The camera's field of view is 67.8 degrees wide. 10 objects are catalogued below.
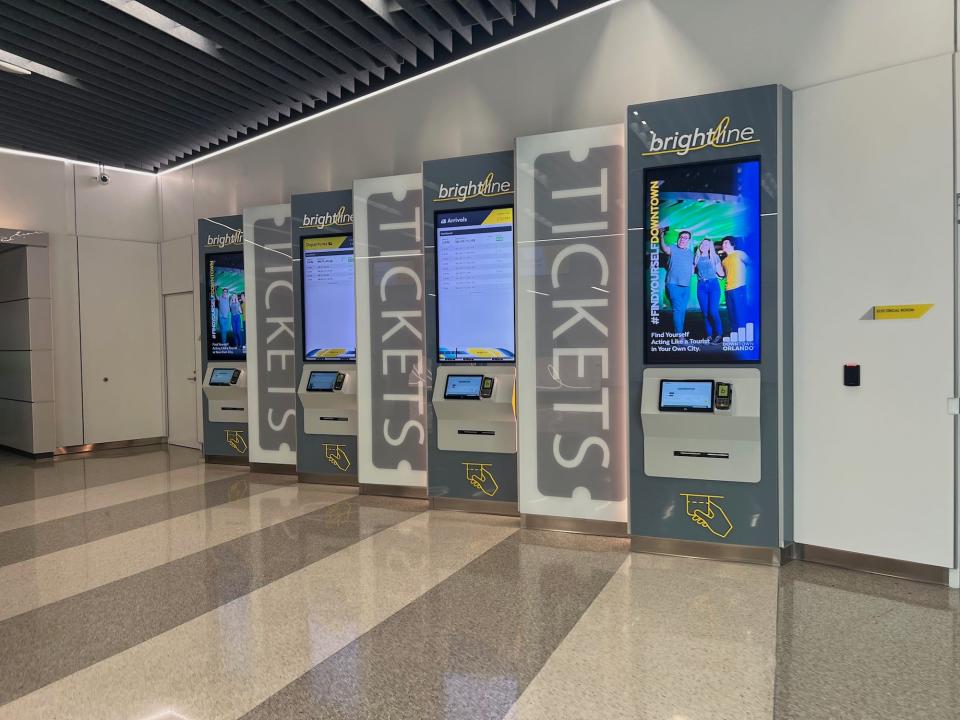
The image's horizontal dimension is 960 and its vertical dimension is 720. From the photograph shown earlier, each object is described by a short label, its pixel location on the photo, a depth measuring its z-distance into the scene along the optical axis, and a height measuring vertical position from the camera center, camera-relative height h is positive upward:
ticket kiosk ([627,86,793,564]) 4.35 +0.09
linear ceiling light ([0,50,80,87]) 6.12 +2.56
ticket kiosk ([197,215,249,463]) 8.05 +0.11
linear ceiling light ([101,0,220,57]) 5.41 +2.59
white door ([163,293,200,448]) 10.00 -0.37
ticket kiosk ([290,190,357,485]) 6.78 +0.08
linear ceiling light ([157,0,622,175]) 5.75 +2.52
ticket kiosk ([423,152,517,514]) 5.65 +0.08
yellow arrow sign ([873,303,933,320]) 4.05 +0.14
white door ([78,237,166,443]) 9.82 +0.09
